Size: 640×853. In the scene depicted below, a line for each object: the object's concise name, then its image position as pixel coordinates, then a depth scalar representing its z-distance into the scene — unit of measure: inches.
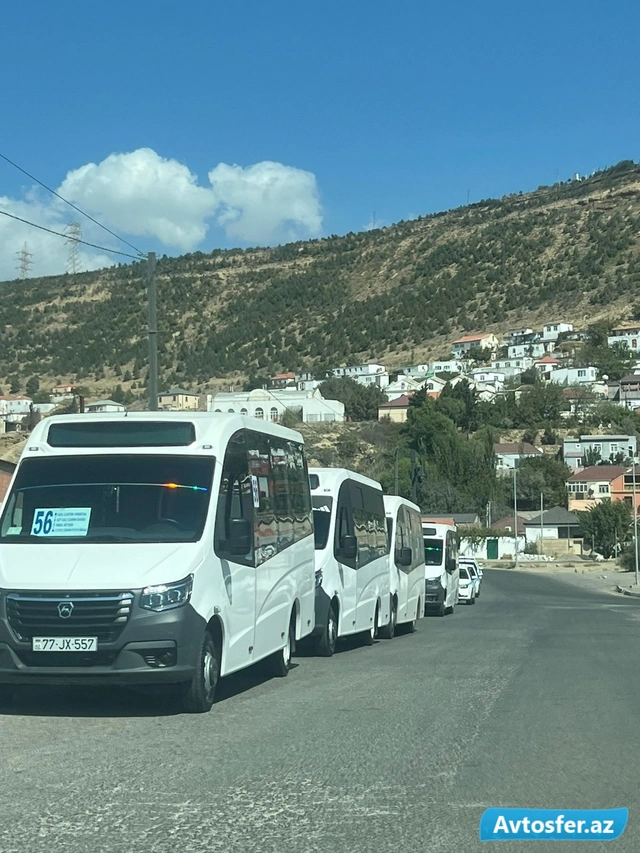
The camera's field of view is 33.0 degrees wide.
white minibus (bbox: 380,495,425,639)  829.2
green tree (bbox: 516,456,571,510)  4143.7
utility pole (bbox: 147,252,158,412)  1084.5
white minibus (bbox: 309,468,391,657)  623.2
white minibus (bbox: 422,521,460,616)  1245.1
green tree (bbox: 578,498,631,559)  3371.1
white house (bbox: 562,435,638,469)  4453.7
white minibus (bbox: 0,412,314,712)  354.6
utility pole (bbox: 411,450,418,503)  2107.0
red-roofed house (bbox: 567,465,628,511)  4077.3
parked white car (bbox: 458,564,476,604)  1616.6
